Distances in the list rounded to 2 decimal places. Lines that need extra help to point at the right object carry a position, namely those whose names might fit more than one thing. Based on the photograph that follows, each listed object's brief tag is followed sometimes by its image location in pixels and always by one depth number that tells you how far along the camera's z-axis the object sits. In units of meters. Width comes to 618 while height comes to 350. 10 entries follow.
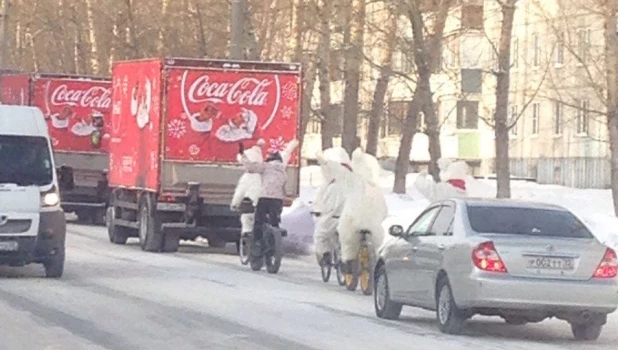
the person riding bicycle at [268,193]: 24.38
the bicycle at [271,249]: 24.16
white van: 21.28
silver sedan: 15.45
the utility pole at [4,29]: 56.25
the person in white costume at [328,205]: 22.31
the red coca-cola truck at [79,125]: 37.38
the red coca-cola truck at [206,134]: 27.88
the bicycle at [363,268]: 20.89
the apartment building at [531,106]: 34.62
